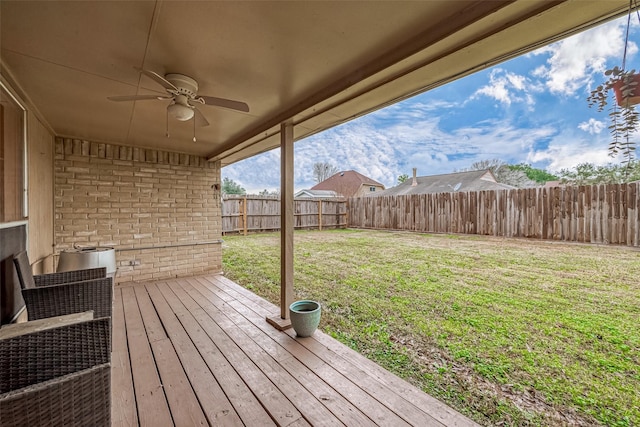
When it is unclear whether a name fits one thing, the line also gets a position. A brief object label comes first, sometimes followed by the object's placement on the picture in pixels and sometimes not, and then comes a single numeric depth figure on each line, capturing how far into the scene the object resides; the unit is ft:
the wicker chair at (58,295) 5.97
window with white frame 6.05
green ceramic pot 8.07
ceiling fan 6.27
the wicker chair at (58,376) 2.93
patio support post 9.13
